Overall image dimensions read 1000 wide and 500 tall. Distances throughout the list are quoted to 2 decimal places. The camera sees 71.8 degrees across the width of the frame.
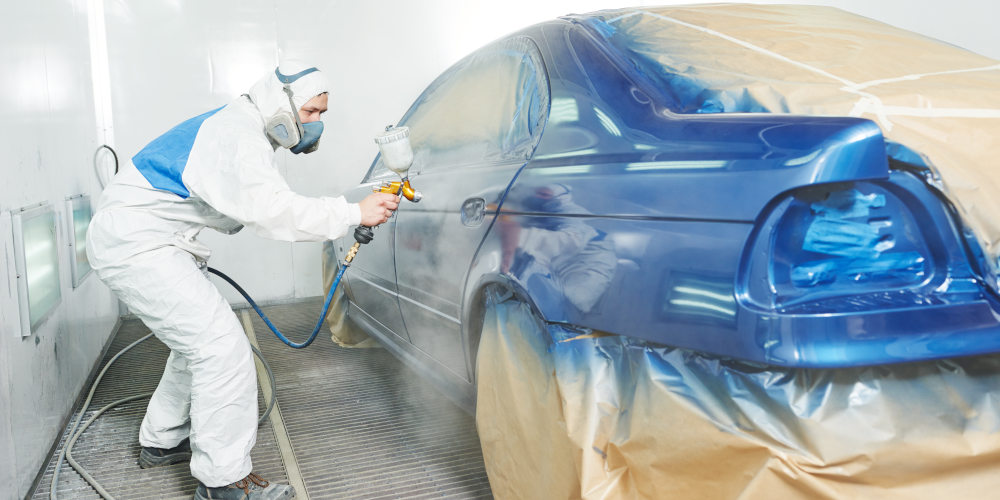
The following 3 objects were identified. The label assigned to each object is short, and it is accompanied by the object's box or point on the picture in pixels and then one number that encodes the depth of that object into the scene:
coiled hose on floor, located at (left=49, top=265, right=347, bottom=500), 2.32
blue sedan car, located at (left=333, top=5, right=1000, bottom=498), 1.19
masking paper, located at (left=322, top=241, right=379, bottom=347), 3.91
